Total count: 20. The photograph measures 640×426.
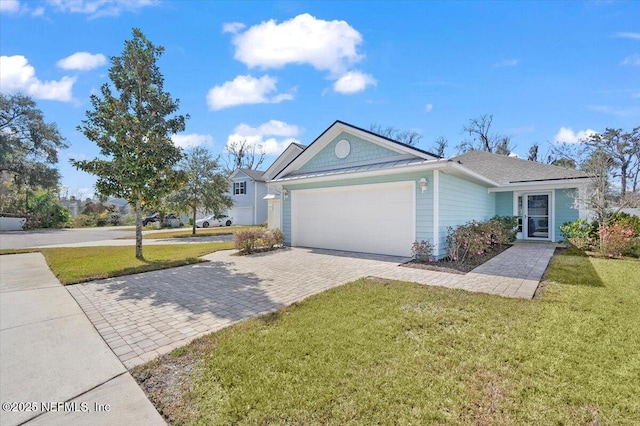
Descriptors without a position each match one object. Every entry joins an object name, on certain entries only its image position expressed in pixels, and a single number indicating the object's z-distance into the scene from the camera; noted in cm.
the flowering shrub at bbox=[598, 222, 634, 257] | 875
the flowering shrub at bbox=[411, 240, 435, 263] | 812
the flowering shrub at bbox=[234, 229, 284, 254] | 1052
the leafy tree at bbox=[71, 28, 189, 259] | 858
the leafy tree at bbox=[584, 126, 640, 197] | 2066
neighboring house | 3091
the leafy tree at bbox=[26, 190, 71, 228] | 2667
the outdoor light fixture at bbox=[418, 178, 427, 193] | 839
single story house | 870
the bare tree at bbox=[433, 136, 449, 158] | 3391
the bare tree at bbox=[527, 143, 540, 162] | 3105
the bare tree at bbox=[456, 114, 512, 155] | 3111
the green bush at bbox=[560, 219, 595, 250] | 1047
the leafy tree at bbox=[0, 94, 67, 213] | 2652
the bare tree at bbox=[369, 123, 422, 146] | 3469
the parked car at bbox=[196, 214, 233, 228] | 2975
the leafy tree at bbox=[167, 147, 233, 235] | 2003
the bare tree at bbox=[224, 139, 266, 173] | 4444
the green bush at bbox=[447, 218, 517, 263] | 812
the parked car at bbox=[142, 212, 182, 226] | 3156
